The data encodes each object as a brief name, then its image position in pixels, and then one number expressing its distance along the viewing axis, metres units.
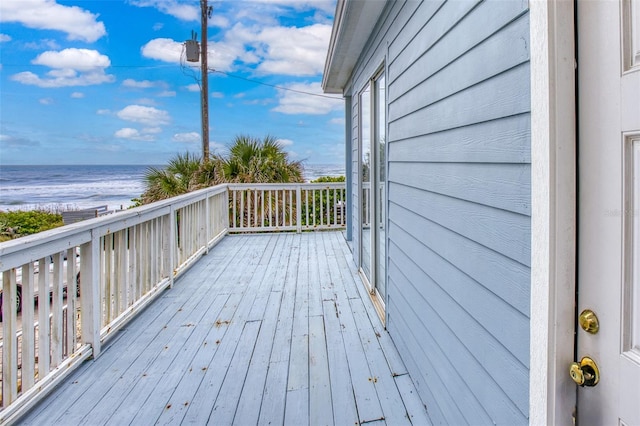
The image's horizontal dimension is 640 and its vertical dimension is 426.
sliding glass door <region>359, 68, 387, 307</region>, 3.13
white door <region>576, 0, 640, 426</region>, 0.67
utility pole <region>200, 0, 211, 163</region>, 10.33
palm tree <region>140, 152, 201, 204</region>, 7.50
